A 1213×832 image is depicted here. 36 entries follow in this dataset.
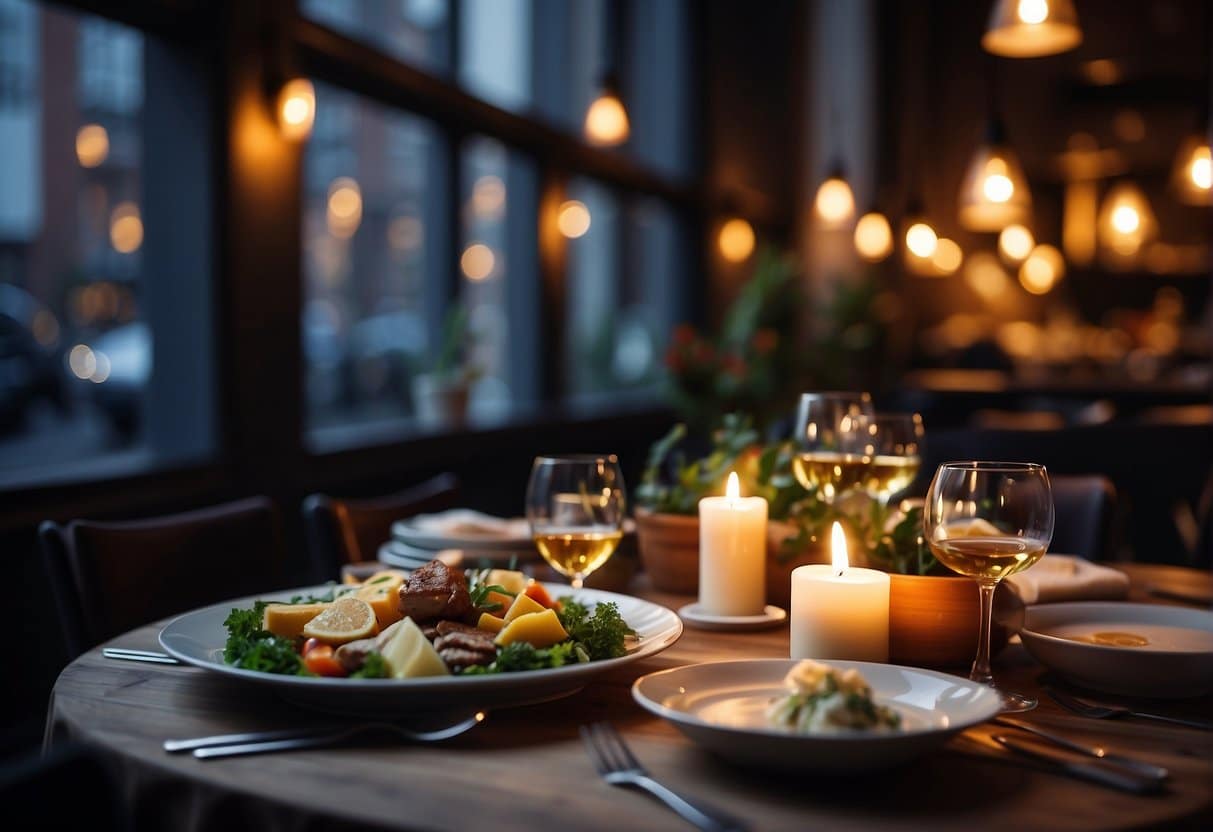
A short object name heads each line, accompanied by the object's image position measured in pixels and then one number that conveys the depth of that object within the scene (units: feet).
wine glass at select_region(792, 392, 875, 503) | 5.48
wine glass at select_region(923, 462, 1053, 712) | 3.83
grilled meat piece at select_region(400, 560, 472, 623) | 3.92
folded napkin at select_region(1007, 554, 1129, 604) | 5.19
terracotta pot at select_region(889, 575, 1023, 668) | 4.19
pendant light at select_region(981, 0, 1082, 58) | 7.48
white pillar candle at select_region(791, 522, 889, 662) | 4.02
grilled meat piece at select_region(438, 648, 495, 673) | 3.59
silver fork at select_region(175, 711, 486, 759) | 3.24
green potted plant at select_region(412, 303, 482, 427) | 15.51
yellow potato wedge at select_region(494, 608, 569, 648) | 3.74
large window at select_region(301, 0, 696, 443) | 14.98
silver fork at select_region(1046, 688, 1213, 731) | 3.66
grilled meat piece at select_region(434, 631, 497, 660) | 3.66
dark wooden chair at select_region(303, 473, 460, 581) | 6.89
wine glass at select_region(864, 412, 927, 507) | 5.53
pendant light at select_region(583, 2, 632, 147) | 12.10
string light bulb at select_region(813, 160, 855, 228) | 13.96
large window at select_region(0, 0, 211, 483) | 10.59
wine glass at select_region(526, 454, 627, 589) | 4.65
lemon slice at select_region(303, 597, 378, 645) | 3.81
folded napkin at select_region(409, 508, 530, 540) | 6.22
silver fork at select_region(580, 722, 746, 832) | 2.77
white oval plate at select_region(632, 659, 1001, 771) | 2.94
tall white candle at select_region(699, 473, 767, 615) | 4.78
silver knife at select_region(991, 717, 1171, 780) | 3.09
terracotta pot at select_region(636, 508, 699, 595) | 5.39
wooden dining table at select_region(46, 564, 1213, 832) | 2.85
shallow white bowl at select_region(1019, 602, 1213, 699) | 3.84
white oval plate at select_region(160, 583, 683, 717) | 3.38
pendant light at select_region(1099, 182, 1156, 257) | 13.01
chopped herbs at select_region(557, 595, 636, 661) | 3.84
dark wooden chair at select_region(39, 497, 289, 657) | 5.44
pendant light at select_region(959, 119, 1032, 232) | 9.16
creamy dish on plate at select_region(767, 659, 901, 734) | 3.06
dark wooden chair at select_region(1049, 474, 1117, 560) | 7.45
